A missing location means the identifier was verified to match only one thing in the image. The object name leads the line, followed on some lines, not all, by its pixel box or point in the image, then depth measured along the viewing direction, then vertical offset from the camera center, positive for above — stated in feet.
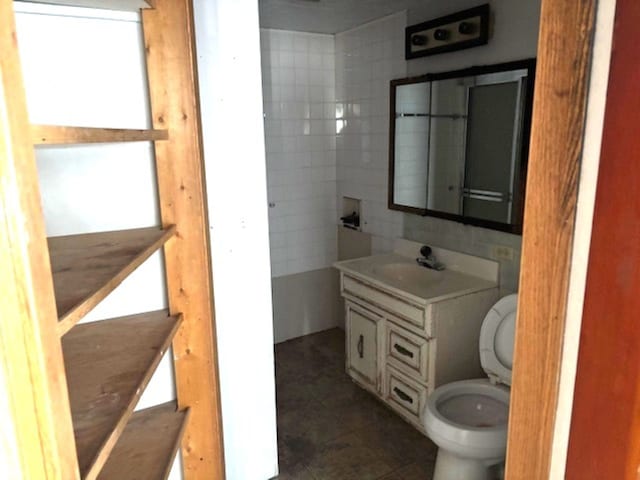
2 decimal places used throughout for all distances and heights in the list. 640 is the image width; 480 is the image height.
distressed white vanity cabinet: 7.69 -3.15
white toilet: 5.92 -3.80
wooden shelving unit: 1.74 -0.87
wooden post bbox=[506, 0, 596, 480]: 2.15 -0.43
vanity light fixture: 7.45 +1.82
